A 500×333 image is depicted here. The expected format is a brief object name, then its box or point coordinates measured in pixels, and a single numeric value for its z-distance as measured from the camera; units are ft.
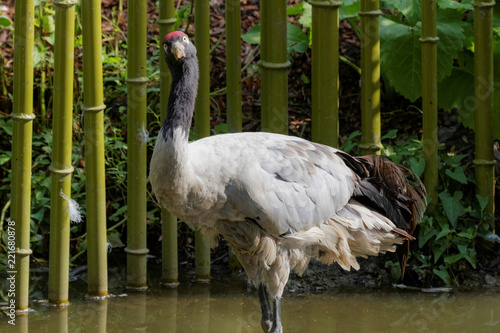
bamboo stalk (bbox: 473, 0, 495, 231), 34.24
